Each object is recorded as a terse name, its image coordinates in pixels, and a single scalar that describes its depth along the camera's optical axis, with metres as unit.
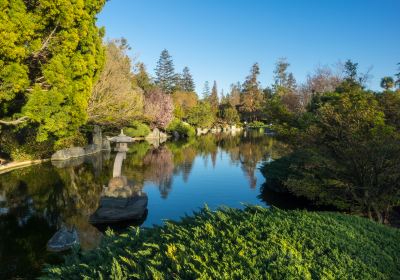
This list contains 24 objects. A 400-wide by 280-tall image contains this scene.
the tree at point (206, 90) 114.99
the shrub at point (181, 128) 50.41
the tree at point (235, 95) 87.81
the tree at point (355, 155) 9.39
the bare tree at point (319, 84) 42.75
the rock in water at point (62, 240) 8.98
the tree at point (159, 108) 42.42
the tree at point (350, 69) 40.84
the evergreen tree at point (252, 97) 84.69
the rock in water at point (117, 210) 11.55
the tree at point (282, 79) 78.12
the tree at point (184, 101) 62.22
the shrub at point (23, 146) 21.45
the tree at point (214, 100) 81.66
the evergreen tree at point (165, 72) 84.69
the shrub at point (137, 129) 40.26
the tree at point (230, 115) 77.69
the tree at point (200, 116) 61.94
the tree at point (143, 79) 51.44
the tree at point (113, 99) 28.17
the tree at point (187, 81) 101.75
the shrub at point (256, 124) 84.41
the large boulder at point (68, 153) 23.53
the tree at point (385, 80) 32.63
